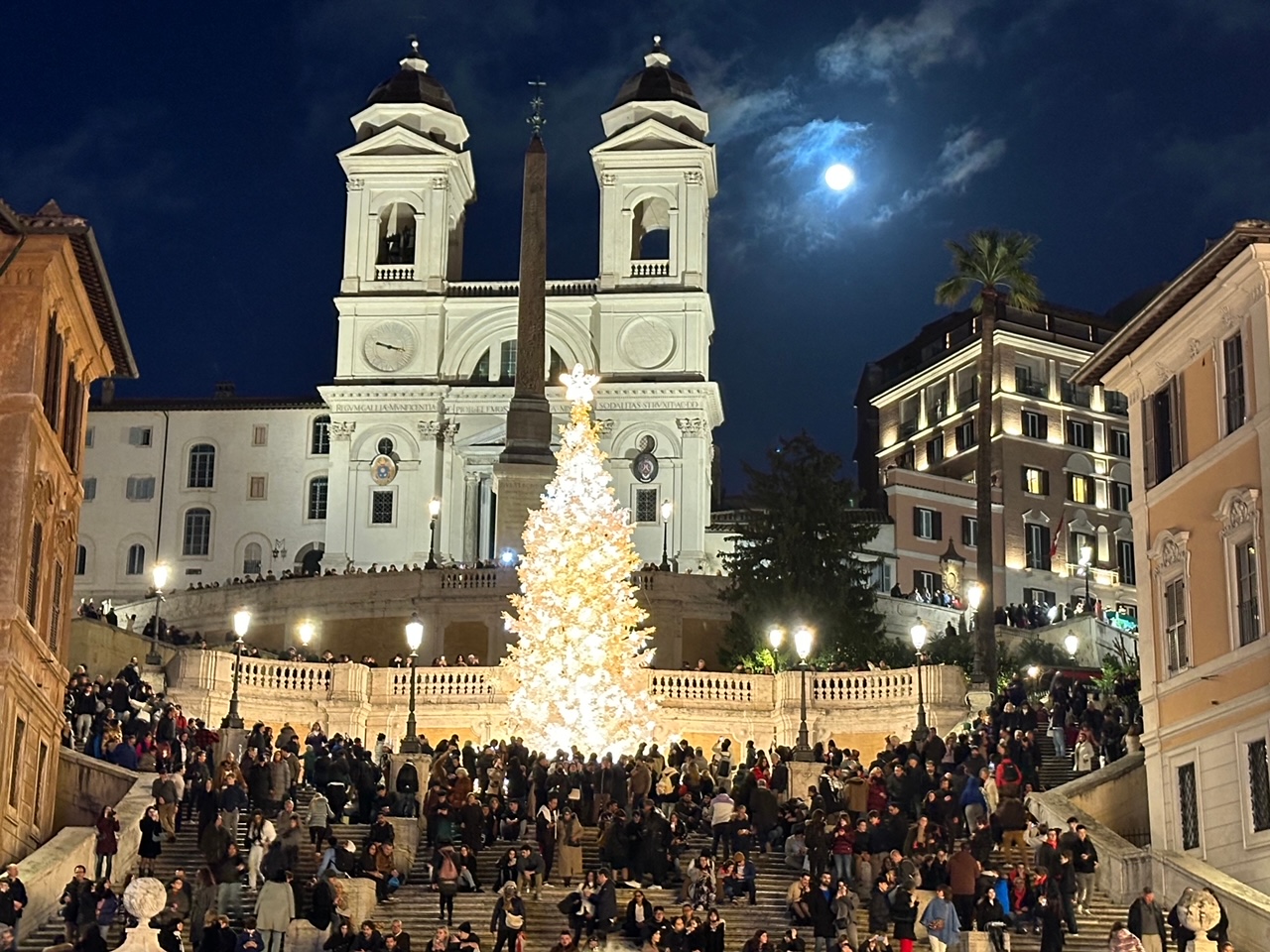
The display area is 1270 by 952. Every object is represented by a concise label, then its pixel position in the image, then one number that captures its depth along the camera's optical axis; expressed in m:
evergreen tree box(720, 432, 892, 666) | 57.41
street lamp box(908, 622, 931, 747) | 37.34
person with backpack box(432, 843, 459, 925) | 27.77
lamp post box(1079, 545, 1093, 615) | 75.06
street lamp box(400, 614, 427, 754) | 37.94
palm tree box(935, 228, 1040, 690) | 53.47
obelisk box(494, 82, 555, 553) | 63.25
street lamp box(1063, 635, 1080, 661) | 56.31
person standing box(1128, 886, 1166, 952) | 25.94
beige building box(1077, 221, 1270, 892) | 29.42
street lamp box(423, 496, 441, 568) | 70.12
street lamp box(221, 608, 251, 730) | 37.91
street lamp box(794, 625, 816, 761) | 37.44
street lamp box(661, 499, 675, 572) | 75.25
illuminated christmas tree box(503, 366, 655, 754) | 42.53
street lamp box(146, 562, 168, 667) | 44.09
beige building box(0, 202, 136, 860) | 30.23
